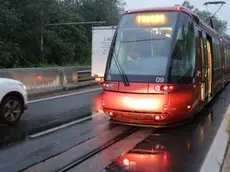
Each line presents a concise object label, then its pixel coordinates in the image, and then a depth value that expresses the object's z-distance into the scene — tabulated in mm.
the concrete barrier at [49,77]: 13383
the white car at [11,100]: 8250
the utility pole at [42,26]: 28459
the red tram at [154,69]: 7487
